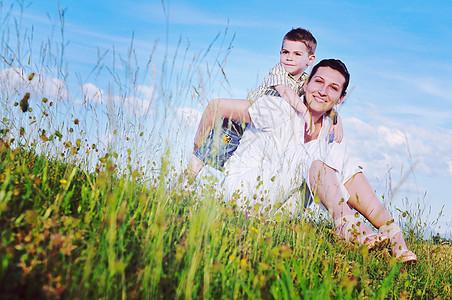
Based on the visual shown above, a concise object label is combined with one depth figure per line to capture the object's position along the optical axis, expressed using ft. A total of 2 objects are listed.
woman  11.25
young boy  13.31
